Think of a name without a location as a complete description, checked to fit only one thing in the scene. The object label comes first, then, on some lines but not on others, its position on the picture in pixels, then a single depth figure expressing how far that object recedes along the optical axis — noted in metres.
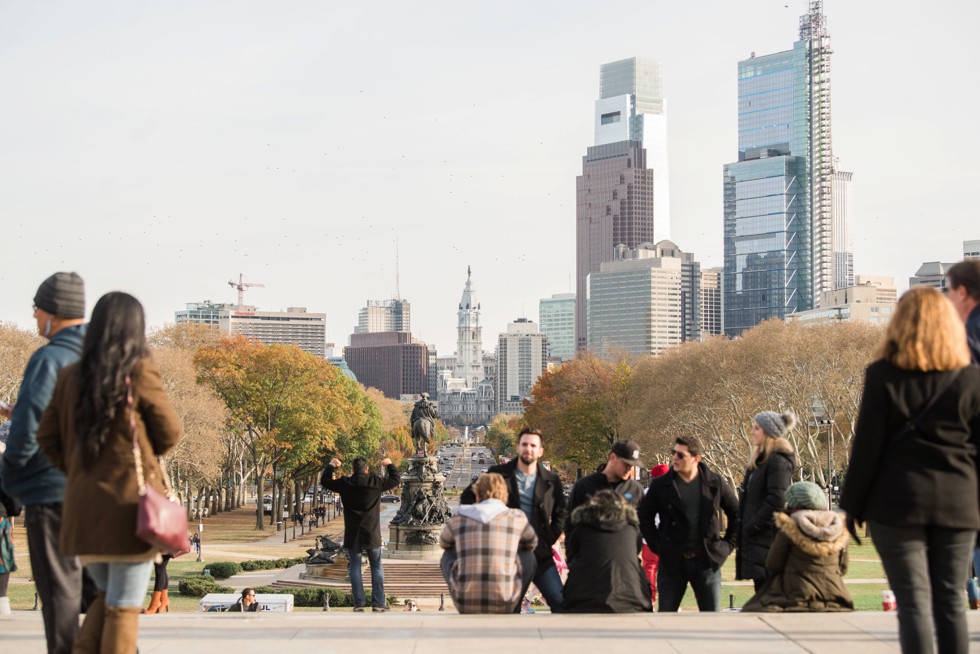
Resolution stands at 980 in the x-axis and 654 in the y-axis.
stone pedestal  39.84
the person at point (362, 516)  16.33
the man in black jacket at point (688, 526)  11.58
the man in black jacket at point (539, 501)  11.81
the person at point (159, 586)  14.38
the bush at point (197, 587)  33.91
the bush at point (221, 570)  41.16
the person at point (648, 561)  16.41
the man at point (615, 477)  11.73
